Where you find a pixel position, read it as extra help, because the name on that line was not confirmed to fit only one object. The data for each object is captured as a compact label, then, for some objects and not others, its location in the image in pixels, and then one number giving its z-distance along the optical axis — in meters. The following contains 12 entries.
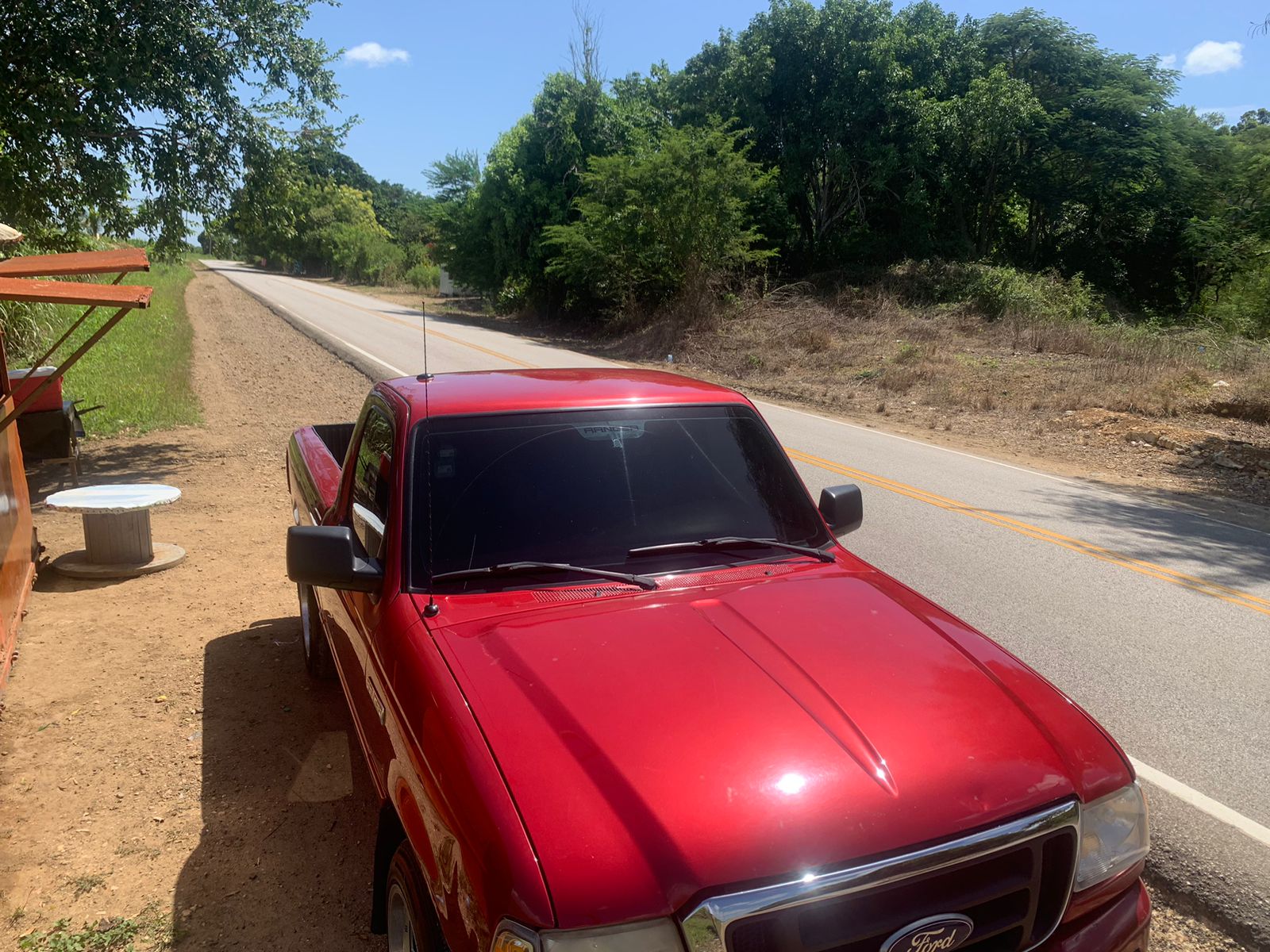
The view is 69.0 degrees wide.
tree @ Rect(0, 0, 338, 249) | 9.55
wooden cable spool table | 6.71
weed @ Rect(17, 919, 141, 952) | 3.03
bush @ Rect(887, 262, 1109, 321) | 25.28
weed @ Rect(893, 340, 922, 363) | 20.44
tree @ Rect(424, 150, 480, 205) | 49.06
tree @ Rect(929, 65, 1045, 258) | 29.31
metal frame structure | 4.65
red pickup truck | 1.86
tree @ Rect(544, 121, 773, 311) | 26.45
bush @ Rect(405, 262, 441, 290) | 59.97
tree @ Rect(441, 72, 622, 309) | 35.34
